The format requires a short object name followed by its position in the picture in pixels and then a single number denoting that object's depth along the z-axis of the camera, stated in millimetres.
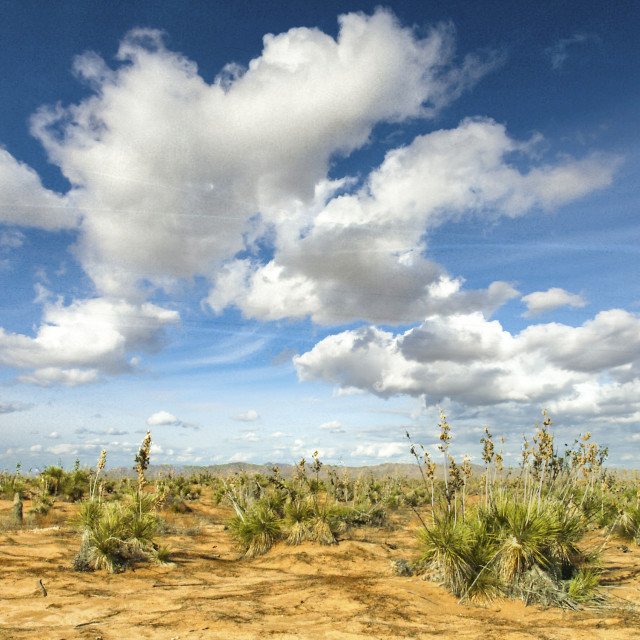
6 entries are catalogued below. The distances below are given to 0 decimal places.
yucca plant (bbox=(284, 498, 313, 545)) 13828
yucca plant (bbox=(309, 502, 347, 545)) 13880
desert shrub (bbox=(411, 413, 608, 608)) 8328
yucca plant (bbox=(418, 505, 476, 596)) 8688
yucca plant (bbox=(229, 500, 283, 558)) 13742
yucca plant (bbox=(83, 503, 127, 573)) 10773
